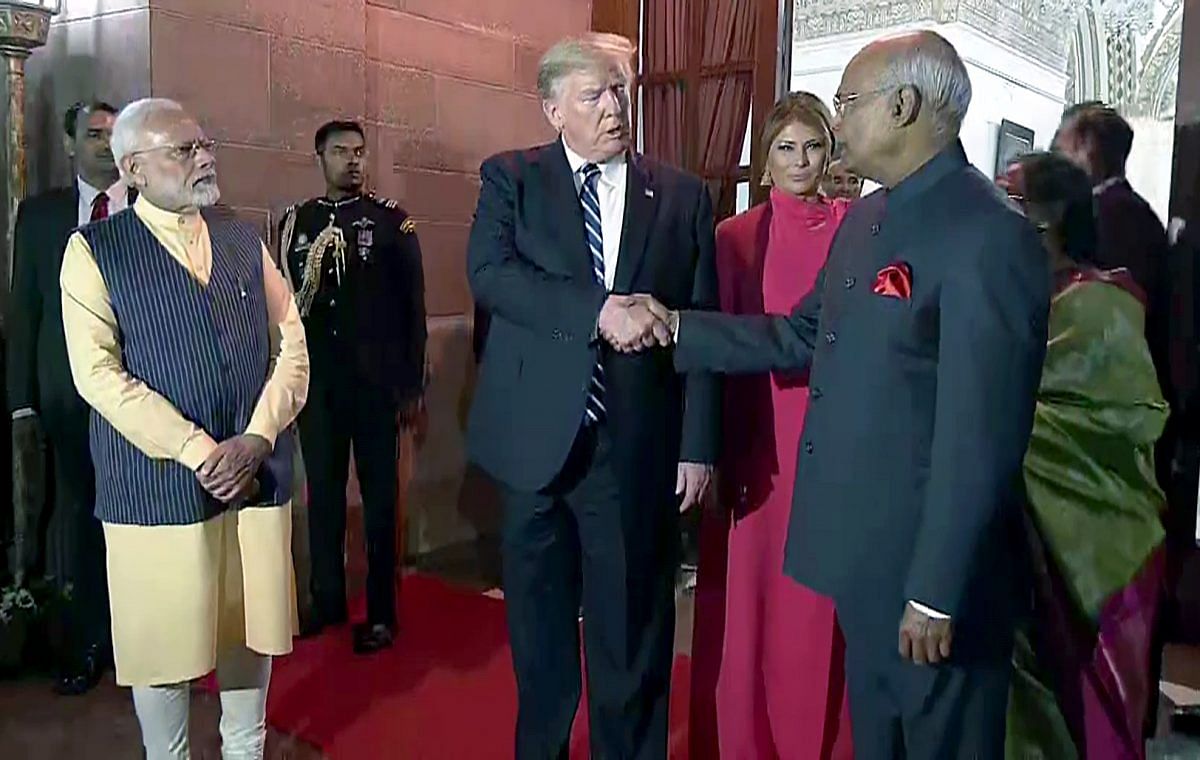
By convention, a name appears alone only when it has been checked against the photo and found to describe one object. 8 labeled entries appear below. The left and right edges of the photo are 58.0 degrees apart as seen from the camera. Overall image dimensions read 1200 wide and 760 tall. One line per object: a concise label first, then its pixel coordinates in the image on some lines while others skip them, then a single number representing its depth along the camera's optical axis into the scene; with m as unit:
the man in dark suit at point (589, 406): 1.90
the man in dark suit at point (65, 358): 2.88
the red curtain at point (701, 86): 3.76
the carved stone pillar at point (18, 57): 2.88
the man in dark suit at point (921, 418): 1.34
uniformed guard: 3.27
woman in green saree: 2.11
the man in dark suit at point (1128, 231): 2.39
